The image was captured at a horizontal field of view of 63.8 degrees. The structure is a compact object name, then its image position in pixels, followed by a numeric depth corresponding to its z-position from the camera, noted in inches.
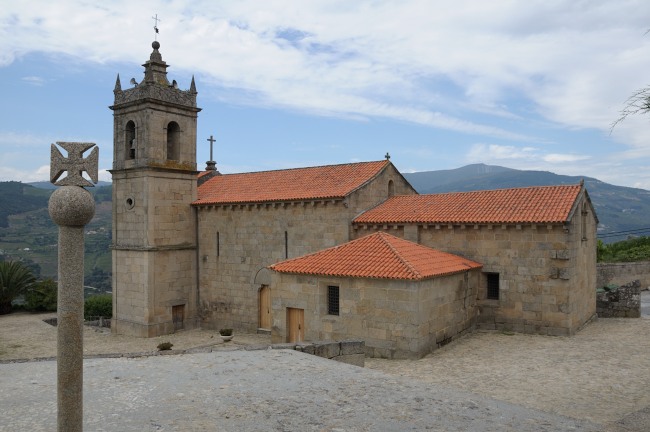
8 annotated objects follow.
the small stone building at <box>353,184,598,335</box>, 695.7
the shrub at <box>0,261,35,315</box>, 1152.2
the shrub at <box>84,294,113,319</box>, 1134.4
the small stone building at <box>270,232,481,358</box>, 611.8
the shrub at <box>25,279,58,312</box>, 1157.1
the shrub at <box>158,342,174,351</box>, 591.5
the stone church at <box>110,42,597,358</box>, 656.4
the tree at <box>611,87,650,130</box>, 281.5
